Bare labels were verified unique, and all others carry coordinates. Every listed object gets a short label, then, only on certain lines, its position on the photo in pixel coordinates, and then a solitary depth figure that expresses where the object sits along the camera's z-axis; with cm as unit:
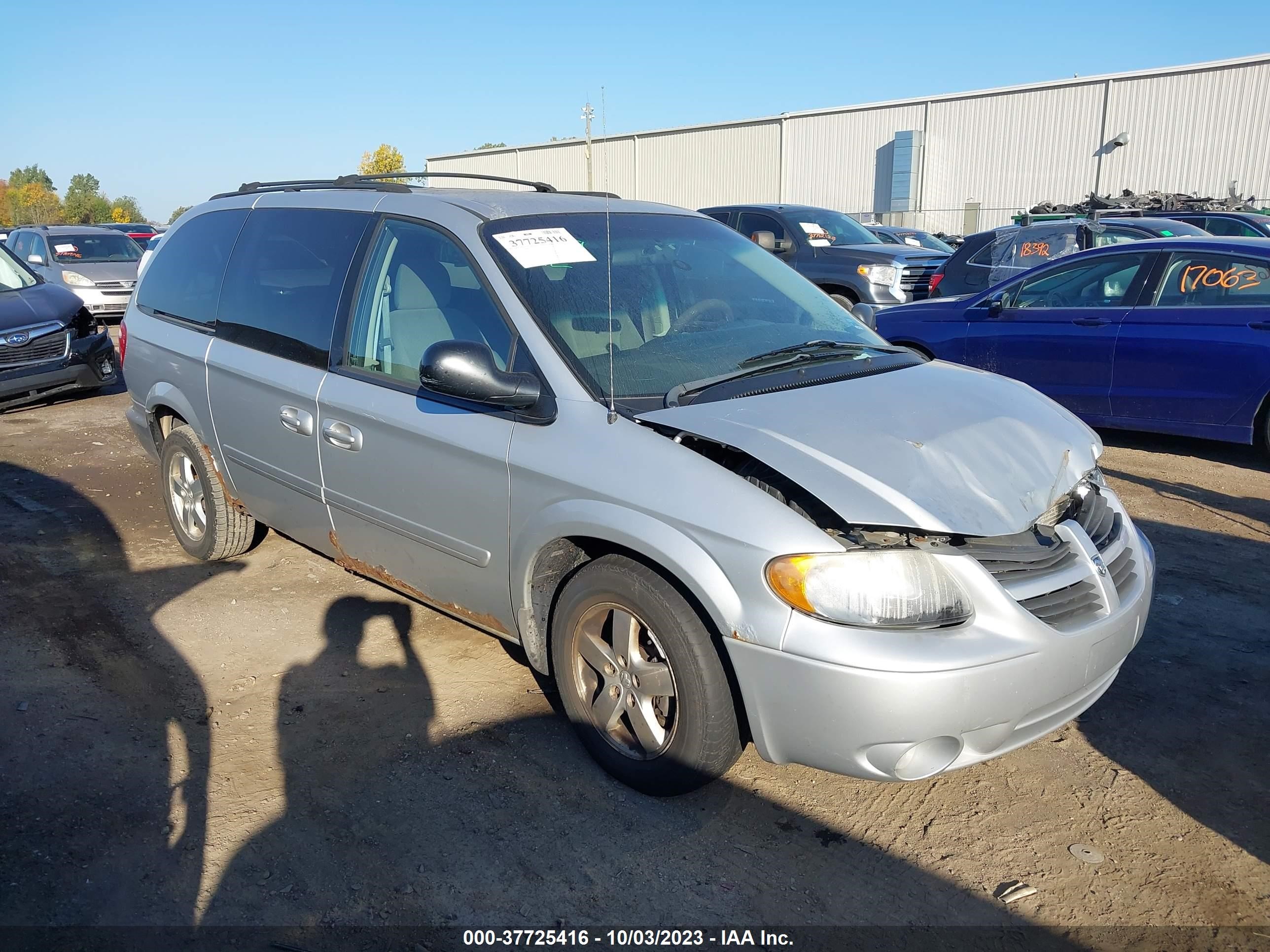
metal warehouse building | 3075
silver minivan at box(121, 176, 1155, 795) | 267
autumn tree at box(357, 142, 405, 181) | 7412
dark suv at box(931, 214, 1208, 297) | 1112
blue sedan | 673
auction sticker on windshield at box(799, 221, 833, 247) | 1241
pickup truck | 1180
